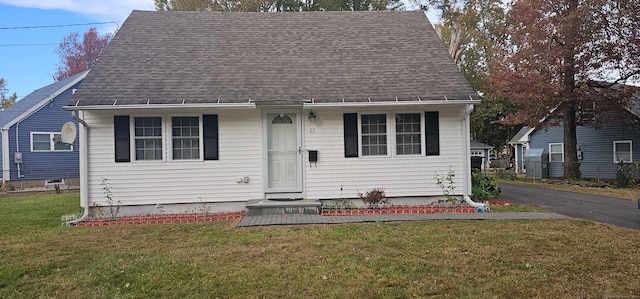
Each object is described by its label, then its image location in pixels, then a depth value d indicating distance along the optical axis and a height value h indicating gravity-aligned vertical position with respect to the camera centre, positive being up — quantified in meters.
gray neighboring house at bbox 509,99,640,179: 20.66 -0.05
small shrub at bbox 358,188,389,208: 9.53 -1.10
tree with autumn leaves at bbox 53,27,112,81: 37.41 +9.40
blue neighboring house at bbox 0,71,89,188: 20.06 +0.59
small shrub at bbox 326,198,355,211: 9.61 -1.27
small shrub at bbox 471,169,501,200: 10.84 -1.07
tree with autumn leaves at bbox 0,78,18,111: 42.55 +6.09
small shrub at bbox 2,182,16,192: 18.83 -1.37
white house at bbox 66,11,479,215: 9.40 +0.50
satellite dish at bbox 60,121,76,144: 10.86 +0.61
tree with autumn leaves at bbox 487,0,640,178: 17.30 +3.73
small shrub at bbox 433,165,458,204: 9.90 -0.85
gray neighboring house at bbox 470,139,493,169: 36.16 -0.13
